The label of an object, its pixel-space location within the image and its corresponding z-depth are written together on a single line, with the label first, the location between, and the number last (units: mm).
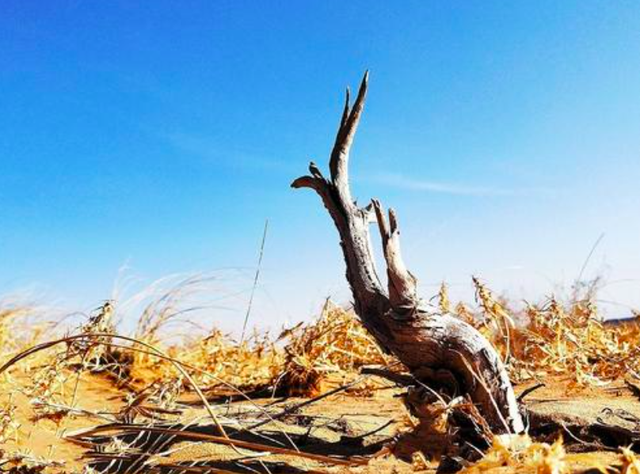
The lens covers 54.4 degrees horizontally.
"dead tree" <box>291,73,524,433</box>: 2309
